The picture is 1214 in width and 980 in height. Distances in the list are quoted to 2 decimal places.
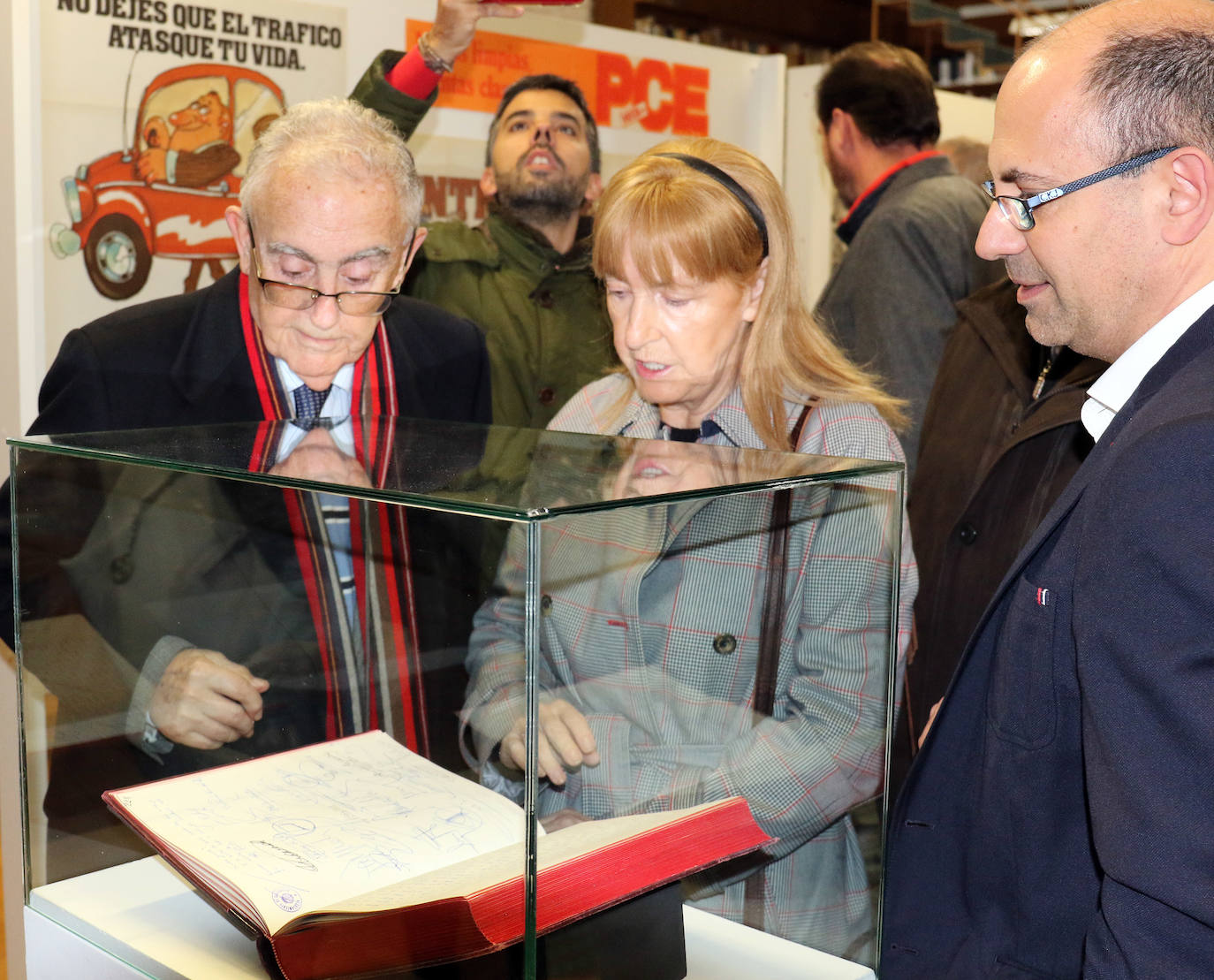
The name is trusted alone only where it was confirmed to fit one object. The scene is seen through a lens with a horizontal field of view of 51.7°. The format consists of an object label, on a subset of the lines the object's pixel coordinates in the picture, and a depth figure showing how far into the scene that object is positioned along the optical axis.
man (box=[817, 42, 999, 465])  3.01
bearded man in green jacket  2.55
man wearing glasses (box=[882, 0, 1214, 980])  0.88
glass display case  0.89
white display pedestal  1.03
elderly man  1.25
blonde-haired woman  0.90
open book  0.86
